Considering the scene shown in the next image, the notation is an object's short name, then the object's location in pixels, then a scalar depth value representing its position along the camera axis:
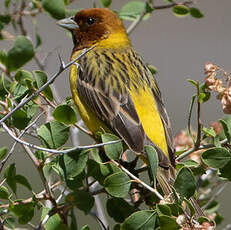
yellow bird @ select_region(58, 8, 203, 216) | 6.61
